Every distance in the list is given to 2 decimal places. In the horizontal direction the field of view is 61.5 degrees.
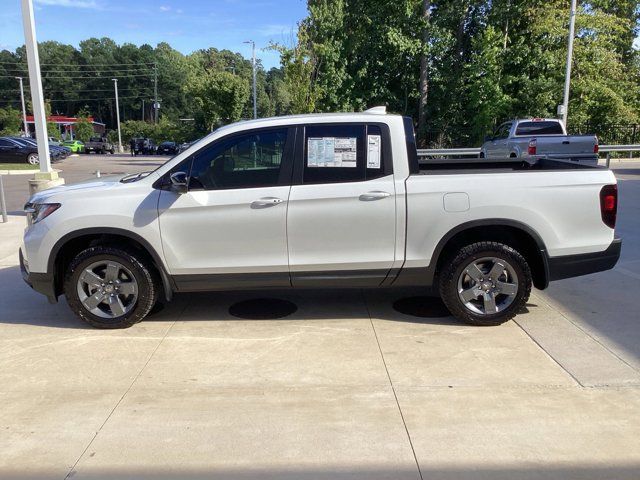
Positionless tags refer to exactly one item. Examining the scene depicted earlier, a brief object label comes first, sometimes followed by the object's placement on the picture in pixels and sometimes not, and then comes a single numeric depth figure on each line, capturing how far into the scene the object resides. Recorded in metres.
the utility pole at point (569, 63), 21.23
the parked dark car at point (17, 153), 29.98
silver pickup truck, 14.86
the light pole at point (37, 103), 9.88
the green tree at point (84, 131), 73.12
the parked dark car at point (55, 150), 30.96
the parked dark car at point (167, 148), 51.60
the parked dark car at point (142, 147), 54.62
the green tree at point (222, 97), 34.56
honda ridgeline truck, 4.77
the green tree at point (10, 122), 68.88
